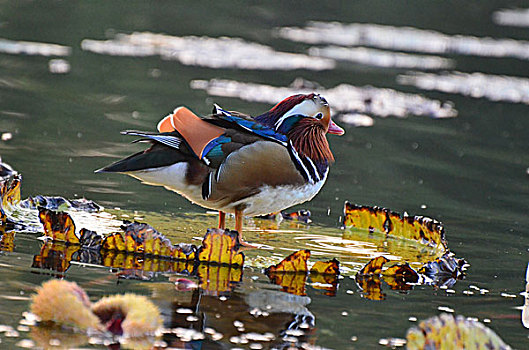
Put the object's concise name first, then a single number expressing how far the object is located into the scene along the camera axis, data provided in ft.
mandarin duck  46.39
